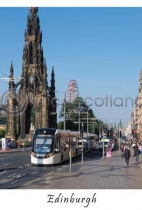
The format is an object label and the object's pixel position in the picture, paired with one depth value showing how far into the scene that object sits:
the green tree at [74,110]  135.00
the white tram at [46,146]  36.16
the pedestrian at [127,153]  38.46
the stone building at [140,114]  122.22
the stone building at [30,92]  115.00
